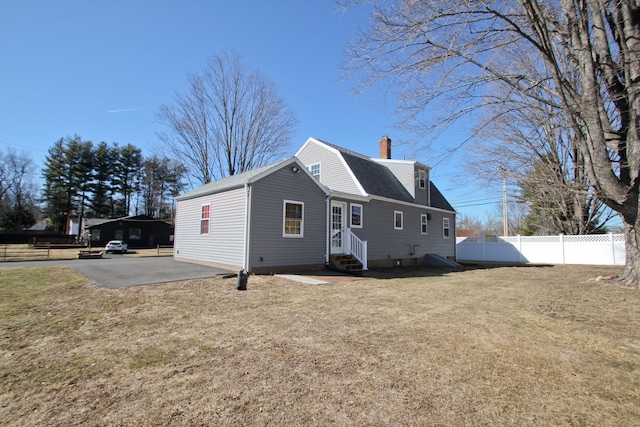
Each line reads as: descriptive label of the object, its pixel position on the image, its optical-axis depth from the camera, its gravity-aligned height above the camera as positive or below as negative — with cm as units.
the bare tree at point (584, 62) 677 +433
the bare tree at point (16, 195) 4331 +564
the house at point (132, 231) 3247 +49
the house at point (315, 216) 1051 +91
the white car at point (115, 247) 2667 -102
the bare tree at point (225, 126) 2295 +862
